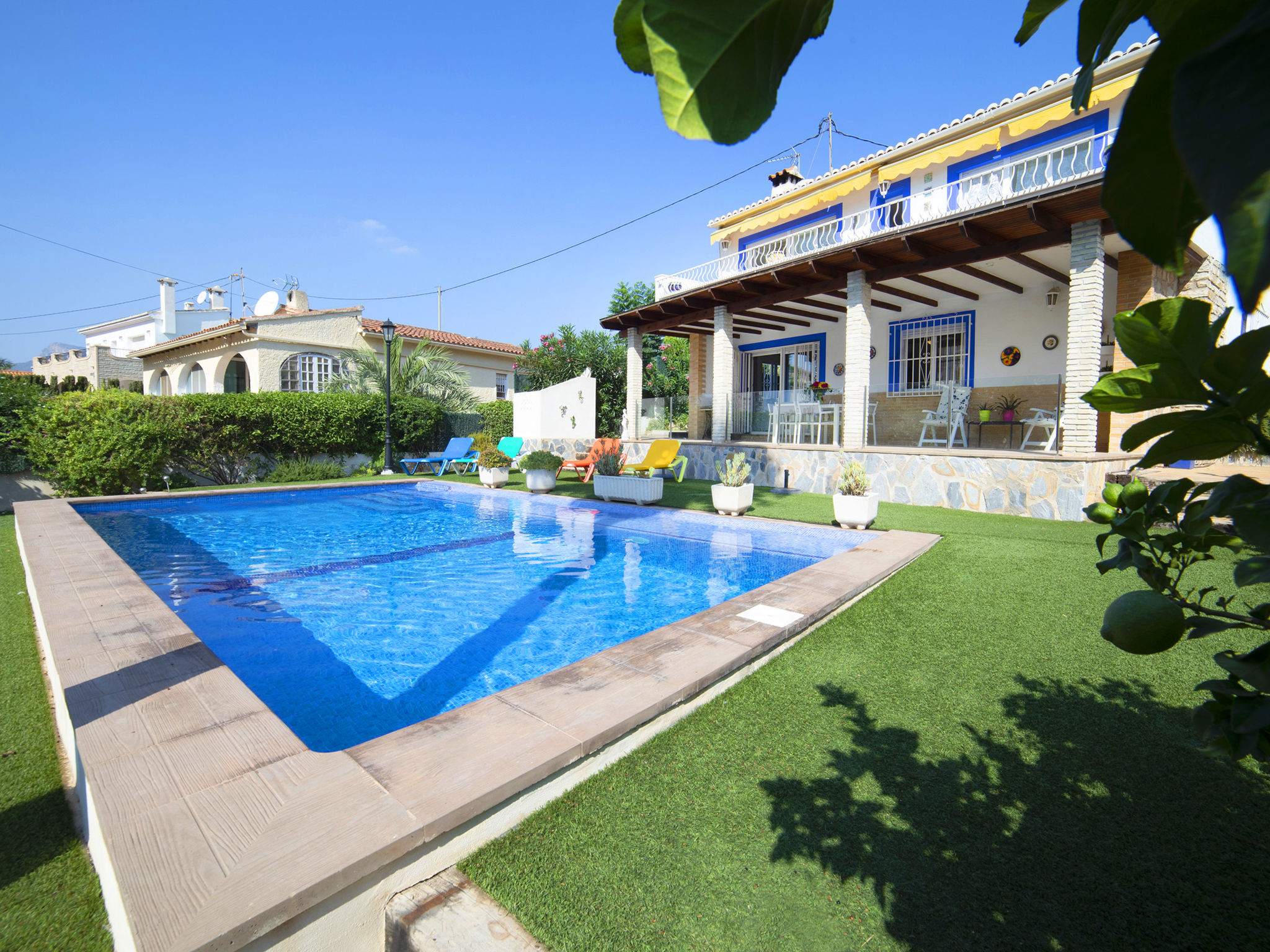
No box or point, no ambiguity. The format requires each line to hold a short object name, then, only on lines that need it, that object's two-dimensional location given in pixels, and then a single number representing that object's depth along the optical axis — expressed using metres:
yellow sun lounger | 12.33
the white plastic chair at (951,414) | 12.80
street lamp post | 16.12
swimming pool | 4.90
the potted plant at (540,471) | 12.66
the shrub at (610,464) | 11.85
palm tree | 19.56
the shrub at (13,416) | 11.64
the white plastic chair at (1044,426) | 10.85
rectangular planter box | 11.16
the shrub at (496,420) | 21.47
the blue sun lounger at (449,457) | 18.11
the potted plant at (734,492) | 9.70
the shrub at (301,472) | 15.73
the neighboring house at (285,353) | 20.88
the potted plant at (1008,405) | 12.70
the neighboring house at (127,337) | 31.17
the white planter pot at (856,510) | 8.33
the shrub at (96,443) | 11.64
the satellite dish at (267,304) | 23.84
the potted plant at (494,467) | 13.69
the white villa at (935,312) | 9.59
